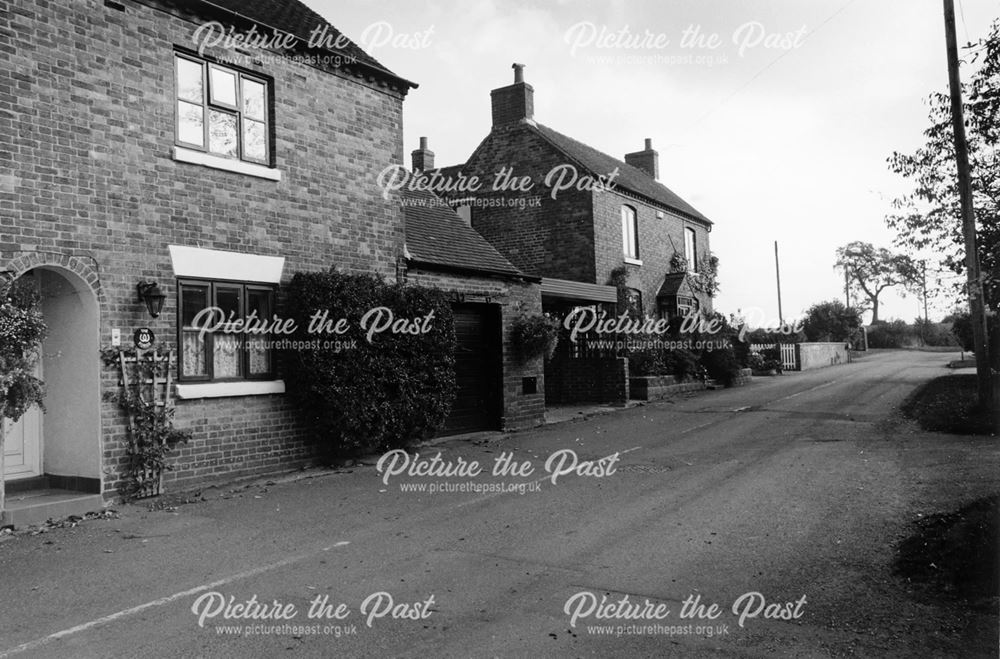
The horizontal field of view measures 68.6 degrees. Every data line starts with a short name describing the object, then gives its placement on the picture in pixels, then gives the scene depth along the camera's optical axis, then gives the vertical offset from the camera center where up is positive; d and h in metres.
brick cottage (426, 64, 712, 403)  21.80 +4.16
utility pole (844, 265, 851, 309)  77.00 +6.62
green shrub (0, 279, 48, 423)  7.22 +0.29
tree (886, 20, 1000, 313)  15.05 +3.81
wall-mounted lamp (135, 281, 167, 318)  9.00 +0.94
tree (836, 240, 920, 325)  75.19 +8.50
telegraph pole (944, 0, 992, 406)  14.20 +2.58
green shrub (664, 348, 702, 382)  23.97 -0.28
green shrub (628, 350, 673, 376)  22.42 -0.22
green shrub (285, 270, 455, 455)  10.74 -0.07
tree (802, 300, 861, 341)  48.97 +1.85
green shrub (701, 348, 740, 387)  25.94 -0.40
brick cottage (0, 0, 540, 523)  8.36 +2.27
